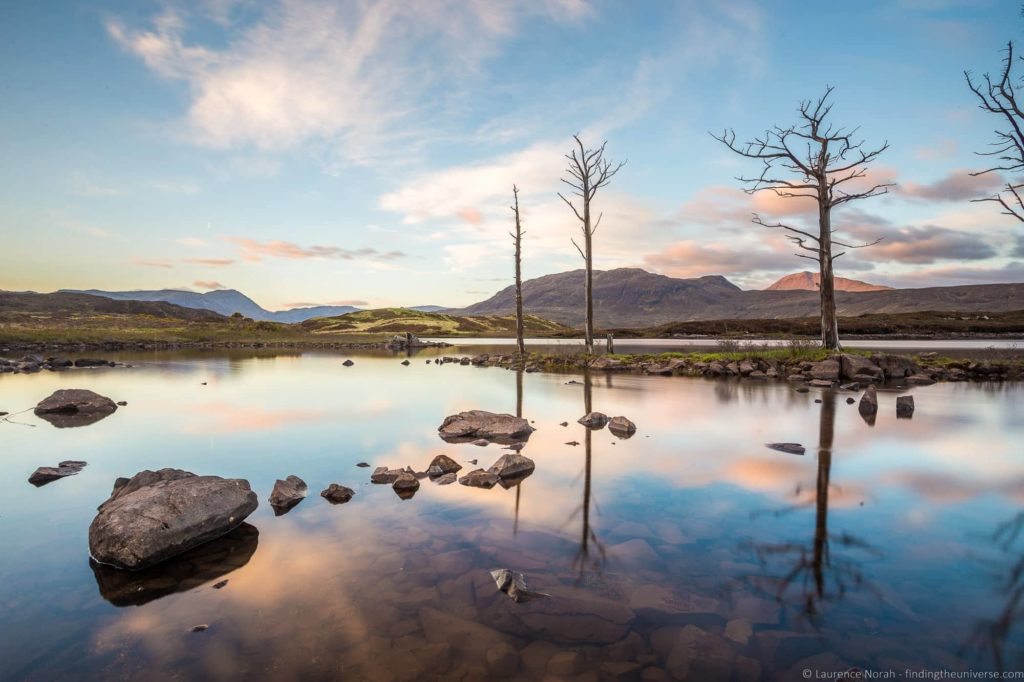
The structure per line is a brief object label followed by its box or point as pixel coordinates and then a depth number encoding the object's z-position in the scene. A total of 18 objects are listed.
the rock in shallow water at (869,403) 16.95
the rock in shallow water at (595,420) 15.28
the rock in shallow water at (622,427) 14.11
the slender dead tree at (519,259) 41.16
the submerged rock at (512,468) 10.14
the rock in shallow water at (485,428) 13.96
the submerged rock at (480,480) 9.70
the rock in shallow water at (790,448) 11.96
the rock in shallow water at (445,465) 10.62
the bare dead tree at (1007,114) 15.14
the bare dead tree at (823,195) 28.97
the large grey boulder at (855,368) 27.08
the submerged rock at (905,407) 16.61
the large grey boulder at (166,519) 6.50
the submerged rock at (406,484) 9.49
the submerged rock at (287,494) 8.68
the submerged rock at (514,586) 5.51
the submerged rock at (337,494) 8.95
